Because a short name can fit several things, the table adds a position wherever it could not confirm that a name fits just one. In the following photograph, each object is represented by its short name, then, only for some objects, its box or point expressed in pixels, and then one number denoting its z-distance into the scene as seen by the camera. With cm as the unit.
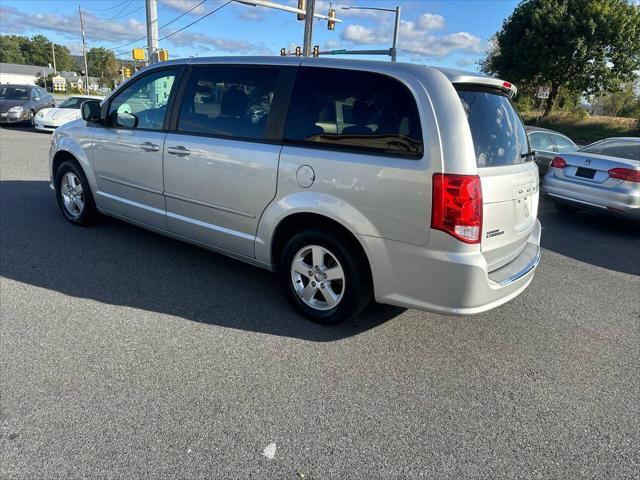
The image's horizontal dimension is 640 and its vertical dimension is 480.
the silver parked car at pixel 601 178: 647
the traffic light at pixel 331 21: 2331
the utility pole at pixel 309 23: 1906
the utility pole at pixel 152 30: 1688
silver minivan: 282
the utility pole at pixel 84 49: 5616
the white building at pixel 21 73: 8219
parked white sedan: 1570
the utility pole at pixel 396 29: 2548
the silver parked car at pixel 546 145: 930
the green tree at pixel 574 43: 2716
